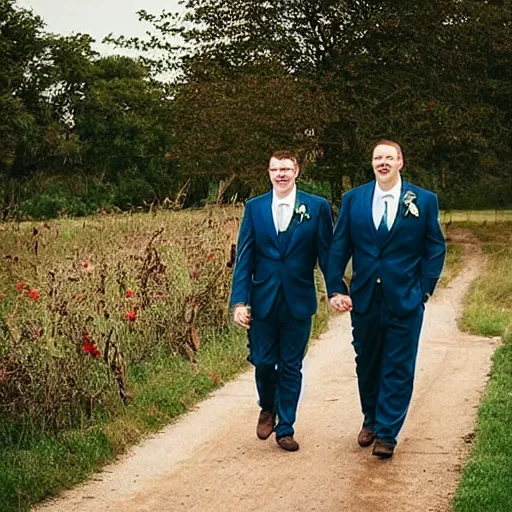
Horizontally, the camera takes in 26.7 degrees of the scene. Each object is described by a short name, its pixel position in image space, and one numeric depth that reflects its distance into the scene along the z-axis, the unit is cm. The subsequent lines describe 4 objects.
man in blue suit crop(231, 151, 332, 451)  689
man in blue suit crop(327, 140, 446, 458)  660
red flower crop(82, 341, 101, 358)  754
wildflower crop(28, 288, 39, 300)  781
